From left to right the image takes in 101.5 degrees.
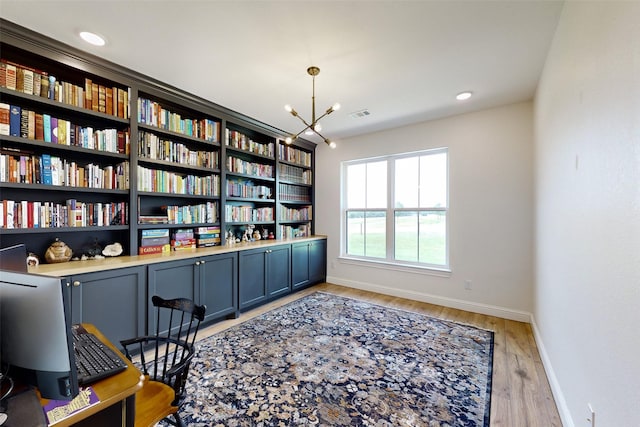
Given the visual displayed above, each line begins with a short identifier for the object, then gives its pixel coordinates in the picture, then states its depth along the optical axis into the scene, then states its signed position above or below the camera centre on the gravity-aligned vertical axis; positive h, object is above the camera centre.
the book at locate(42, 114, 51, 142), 2.11 +0.71
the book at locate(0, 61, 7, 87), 1.91 +1.03
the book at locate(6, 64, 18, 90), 1.94 +1.03
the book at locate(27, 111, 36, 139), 2.04 +0.69
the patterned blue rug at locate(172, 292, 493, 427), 1.66 -1.28
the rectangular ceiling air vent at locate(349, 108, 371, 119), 3.42 +1.33
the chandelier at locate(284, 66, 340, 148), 2.41 +1.32
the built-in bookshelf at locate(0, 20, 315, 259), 2.02 +0.56
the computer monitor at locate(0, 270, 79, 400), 0.70 -0.33
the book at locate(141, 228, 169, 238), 2.71 -0.21
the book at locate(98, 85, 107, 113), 2.40 +1.06
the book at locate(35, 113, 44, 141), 2.08 +0.69
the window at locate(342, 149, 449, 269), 3.81 +0.06
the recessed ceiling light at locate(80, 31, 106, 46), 1.97 +1.35
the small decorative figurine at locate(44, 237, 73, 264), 2.20 -0.34
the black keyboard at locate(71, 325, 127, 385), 0.92 -0.56
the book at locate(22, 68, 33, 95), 2.01 +1.02
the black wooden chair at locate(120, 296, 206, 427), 1.18 -0.90
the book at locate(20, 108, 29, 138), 2.00 +0.70
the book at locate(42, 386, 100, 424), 0.75 -0.58
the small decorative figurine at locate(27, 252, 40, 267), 2.08 -0.38
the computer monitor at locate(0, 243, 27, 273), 0.97 -0.18
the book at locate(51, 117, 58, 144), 2.14 +0.68
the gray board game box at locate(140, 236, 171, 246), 2.69 -0.29
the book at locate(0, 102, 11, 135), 1.91 +0.70
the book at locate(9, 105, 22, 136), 1.95 +0.70
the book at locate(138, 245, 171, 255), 2.66 -0.38
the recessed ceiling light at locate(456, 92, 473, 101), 2.92 +1.33
